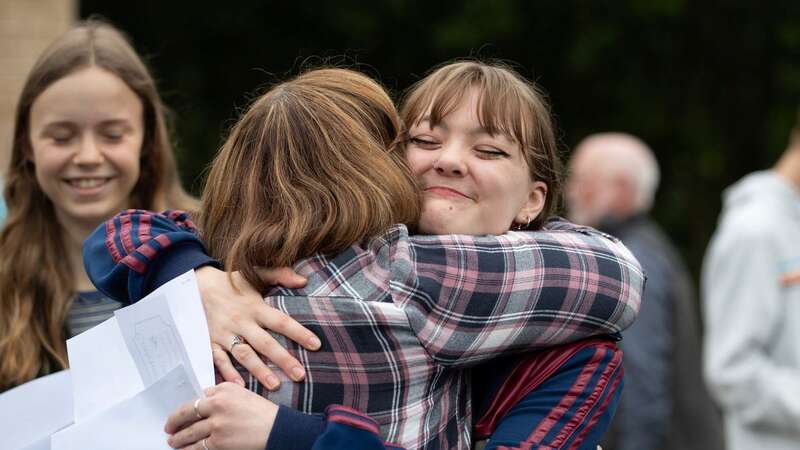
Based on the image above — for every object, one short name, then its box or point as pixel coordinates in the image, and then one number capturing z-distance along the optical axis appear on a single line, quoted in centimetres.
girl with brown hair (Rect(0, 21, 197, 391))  545
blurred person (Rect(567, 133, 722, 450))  1052
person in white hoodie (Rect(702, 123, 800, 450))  859
